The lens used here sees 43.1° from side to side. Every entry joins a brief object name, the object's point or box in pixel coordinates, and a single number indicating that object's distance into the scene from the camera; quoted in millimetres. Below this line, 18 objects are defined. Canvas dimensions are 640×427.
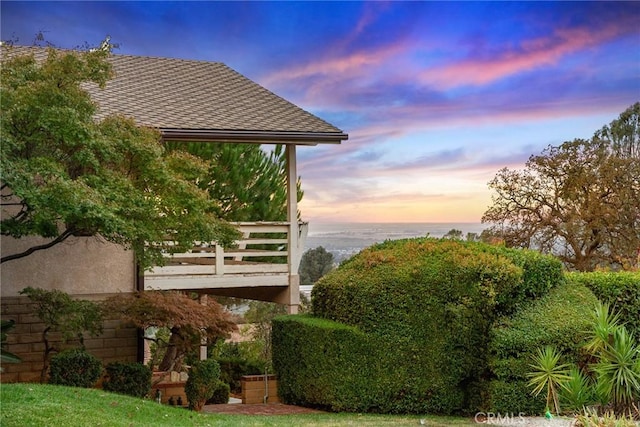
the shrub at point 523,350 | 13648
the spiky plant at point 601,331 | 11969
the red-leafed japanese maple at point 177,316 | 14781
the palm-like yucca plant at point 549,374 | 12781
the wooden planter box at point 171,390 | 17578
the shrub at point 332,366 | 14805
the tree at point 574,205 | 33406
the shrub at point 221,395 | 19844
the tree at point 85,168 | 11757
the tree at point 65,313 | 14297
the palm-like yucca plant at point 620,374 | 11625
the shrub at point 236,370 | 22703
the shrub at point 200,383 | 14914
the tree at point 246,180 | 23656
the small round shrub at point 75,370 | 13953
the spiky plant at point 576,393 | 12516
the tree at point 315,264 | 38281
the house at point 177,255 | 15938
